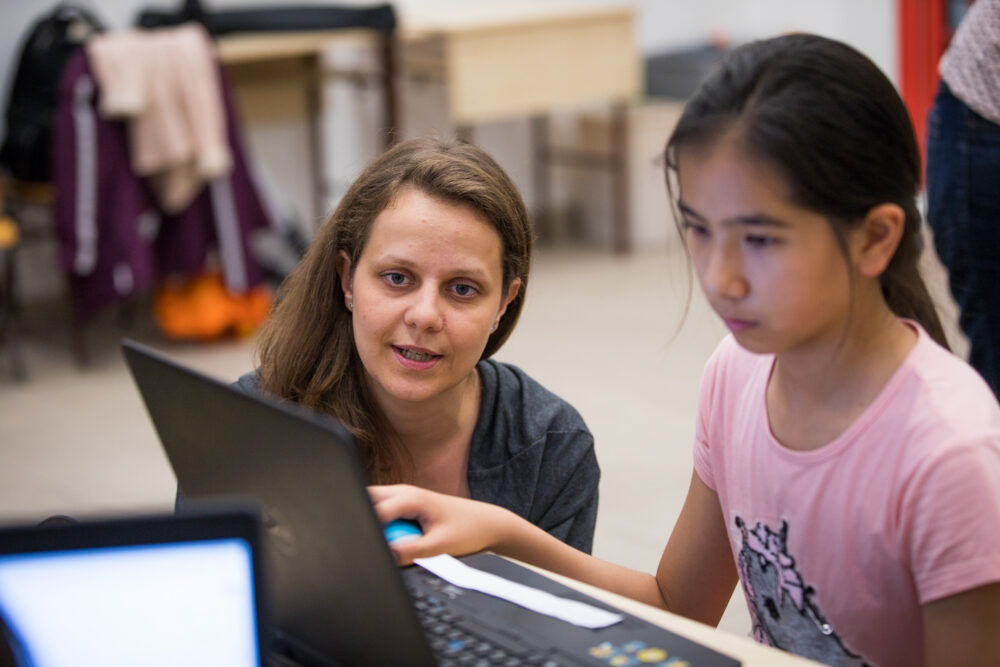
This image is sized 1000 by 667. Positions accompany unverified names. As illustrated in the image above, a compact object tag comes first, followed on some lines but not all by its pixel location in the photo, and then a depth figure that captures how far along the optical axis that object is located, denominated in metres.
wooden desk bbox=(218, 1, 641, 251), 4.34
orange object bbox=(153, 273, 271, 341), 3.91
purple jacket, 3.61
